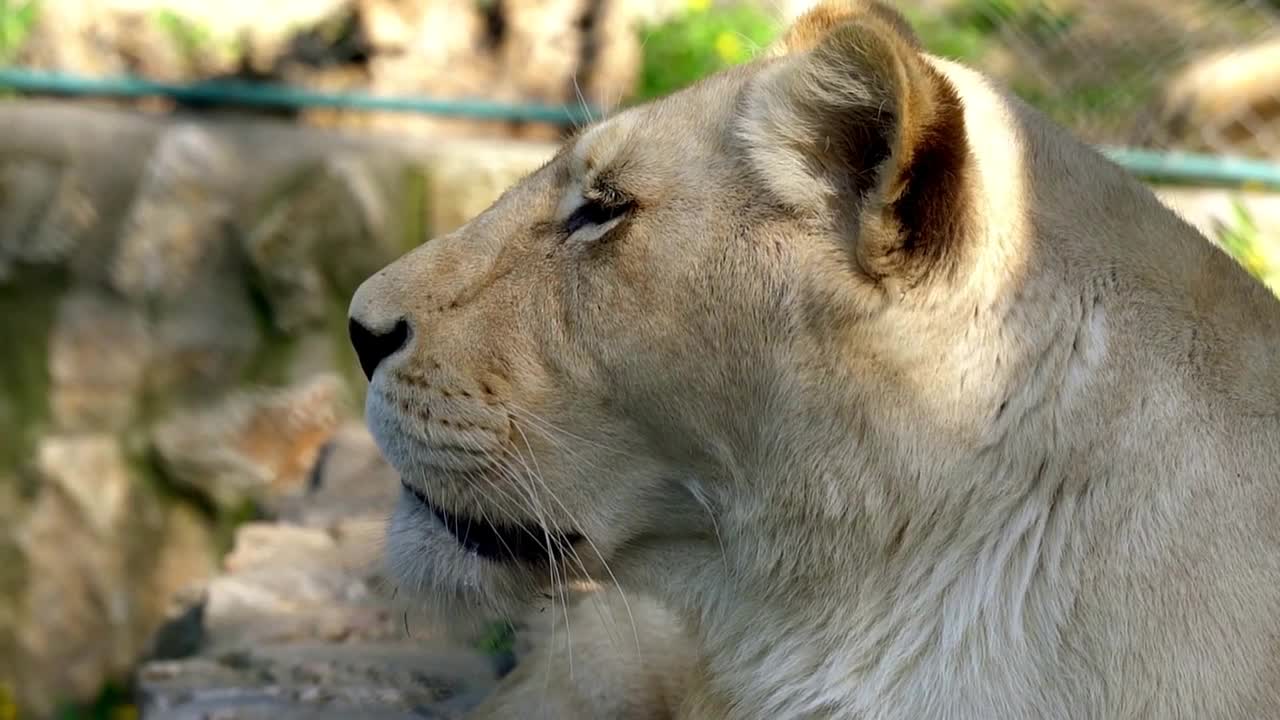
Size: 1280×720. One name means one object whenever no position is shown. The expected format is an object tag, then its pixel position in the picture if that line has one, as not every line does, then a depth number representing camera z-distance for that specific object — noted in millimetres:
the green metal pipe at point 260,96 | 8680
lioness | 3047
